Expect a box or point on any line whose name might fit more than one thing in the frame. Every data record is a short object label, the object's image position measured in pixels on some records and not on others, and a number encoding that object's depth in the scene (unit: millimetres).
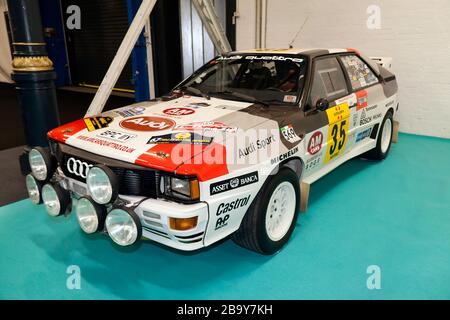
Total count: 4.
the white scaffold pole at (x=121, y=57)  4098
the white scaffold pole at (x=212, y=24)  5555
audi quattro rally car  1958
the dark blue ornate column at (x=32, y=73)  3564
